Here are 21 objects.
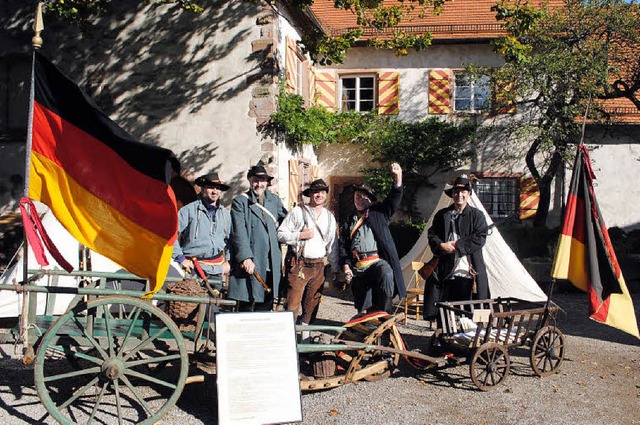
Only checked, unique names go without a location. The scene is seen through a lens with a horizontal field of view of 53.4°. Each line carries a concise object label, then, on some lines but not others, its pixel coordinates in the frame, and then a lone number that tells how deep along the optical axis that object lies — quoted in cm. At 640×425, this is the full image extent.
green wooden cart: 438
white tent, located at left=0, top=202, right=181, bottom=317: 660
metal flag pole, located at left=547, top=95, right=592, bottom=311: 593
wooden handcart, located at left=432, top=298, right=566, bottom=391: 552
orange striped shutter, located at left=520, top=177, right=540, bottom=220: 1597
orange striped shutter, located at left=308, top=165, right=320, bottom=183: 1517
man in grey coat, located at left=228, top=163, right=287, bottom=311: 625
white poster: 428
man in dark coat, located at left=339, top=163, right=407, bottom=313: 616
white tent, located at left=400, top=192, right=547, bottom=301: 838
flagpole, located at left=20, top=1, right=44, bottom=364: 436
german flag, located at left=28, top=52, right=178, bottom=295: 439
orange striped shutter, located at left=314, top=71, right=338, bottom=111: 1638
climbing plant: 1547
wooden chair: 862
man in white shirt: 624
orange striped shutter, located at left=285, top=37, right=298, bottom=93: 1215
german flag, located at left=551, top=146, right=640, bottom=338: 598
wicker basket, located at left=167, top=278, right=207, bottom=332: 511
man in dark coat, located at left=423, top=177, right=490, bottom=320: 633
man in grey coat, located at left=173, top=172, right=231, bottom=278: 631
